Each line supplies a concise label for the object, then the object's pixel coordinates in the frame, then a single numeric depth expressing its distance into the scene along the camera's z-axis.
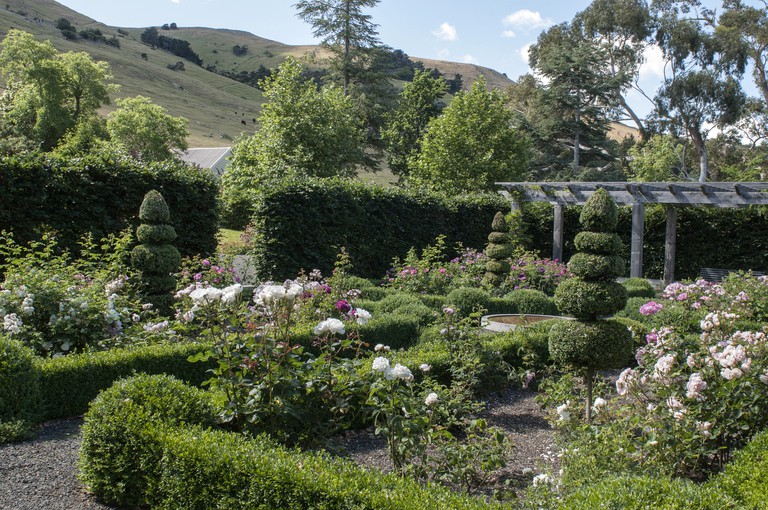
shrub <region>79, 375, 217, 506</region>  3.45
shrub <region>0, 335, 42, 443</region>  4.46
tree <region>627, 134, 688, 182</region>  28.22
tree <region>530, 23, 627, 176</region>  29.52
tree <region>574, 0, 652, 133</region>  31.31
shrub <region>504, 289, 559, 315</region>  10.22
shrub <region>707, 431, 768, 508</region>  2.79
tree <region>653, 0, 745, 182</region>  30.17
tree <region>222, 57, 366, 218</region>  21.58
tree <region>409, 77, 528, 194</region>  23.70
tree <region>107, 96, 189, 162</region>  37.69
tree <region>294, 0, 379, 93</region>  31.91
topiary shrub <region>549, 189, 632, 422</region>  5.27
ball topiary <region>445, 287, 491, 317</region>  9.20
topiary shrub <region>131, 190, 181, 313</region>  8.31
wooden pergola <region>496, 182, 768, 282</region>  14.53
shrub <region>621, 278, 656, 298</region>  11.77
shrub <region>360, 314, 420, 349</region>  7.36
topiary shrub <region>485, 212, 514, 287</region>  12.27
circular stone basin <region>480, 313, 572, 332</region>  8.18
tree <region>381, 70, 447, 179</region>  31.80
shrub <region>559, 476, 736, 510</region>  2.59
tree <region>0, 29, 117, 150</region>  32.81
